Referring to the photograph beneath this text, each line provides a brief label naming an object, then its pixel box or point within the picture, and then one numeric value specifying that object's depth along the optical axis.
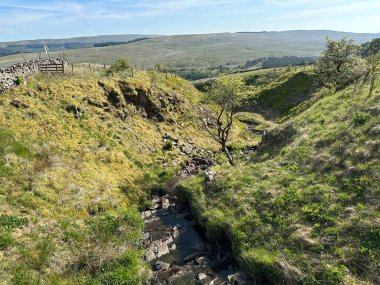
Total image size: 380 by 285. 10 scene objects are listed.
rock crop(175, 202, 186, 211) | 35.69
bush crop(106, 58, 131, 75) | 63.66
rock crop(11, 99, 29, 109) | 37.54
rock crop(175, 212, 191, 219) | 33.84
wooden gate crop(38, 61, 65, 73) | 50.78
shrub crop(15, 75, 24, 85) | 41.66
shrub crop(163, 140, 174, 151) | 51.25
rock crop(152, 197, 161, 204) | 37.25
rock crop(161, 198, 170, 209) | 36.31
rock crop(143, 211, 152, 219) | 34.23
